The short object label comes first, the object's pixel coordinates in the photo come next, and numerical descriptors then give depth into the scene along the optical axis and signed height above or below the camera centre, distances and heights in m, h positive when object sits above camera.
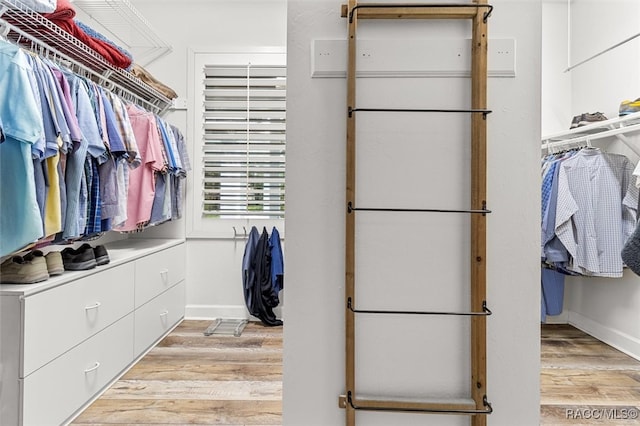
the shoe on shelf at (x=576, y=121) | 2.75 +0.70
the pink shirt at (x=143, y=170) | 2.40 +0.29
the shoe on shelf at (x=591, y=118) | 2.66 +0.70
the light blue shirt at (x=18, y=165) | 1.37 +0.18
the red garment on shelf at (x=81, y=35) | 1.74 +0.90
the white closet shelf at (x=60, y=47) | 1.56 +0.82
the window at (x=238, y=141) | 3.25 +0.64
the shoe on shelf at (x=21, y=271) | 1.55 -0.23
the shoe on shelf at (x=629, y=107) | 2.31 +0.68
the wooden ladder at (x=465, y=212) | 1.22 +0.03
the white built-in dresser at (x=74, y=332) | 1.46 -0.55
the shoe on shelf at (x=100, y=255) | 2.01 -0.21
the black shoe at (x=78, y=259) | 1.85 -0.21
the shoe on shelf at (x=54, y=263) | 1.70 -0.21
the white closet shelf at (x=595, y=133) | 2.31 +0.60
